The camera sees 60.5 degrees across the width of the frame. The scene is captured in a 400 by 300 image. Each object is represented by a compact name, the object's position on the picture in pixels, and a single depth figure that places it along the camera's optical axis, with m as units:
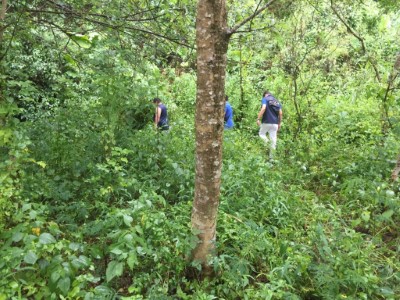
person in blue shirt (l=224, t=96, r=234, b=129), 8.02
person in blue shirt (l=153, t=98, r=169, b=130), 6.81
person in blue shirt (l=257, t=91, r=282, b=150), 7.35
